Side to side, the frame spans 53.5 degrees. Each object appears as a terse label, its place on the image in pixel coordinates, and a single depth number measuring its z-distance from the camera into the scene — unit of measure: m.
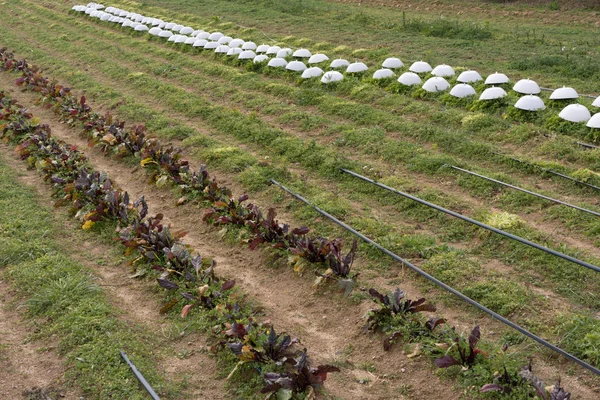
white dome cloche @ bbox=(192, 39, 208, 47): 16.33
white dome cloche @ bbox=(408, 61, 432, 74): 12.07
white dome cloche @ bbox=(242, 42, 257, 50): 15.02
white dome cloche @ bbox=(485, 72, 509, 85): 10.70
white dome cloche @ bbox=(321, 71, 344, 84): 12.20
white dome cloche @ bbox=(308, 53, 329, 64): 13.34
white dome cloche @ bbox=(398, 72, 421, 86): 11.44
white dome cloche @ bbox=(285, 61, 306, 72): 13.09
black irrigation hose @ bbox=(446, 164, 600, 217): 6.70
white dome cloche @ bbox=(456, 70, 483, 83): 11.11
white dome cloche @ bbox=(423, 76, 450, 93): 10.99
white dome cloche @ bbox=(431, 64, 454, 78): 11.64
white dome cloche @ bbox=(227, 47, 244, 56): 15.03
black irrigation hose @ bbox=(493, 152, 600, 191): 7.37
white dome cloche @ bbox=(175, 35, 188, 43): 17.07
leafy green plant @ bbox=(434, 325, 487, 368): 4.54
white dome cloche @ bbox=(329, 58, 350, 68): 12.95
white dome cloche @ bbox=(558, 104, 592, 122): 8.91
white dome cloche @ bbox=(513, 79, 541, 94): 10.21
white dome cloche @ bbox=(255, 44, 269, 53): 14.66
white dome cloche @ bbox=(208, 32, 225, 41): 16.69
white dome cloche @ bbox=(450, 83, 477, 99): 10.53
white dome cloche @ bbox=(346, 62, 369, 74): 12.56
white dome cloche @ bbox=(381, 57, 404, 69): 12.64
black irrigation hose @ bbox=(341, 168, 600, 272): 5.67
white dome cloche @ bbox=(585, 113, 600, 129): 8.49
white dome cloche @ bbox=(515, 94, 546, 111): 9.59
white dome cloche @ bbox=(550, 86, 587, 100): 9.77
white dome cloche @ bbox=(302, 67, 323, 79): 12.56
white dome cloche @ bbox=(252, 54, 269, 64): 14.09
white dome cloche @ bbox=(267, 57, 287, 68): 13.55
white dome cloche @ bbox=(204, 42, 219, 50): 16.01
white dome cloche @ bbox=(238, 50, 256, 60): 14.51
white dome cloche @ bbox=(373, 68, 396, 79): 12.02
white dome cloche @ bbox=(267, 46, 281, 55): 14.38
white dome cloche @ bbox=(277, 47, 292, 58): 14.17
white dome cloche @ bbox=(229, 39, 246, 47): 15.62
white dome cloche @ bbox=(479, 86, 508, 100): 10.12
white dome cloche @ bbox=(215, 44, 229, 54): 15.40
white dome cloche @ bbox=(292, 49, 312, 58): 13.95
